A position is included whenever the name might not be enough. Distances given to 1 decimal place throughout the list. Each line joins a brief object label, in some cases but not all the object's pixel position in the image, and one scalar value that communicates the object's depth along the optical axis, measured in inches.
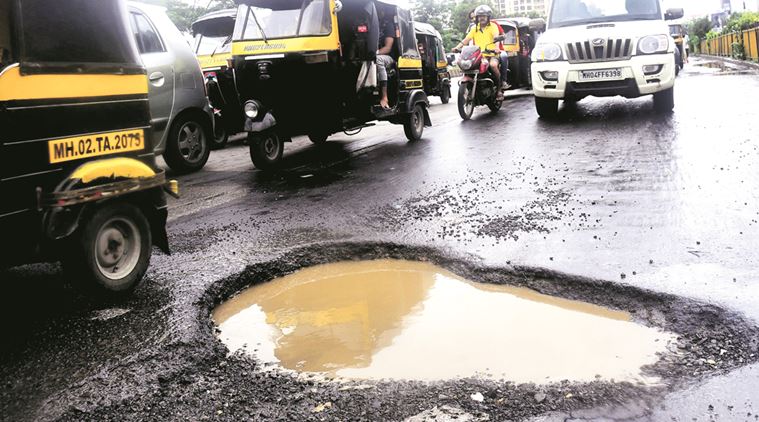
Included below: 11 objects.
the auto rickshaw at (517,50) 709.3
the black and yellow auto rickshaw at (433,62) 673.6
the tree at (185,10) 828.0
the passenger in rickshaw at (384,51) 362.9
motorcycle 470.9
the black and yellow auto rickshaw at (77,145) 133.0
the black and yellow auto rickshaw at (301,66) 319.9
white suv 384.2
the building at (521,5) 6201.8
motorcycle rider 485.4
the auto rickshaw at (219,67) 444.8
